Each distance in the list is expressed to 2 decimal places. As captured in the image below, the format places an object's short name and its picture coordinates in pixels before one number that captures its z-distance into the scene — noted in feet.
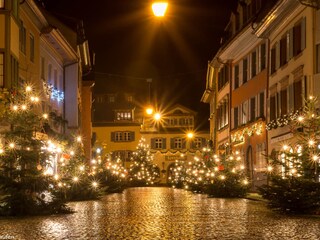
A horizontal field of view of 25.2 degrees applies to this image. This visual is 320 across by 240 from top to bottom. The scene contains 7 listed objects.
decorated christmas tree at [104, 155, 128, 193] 153.28
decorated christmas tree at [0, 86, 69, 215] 66.18
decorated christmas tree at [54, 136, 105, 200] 99.29
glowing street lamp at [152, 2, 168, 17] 45.34
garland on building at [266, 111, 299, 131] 105.87
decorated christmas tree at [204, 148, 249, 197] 116.57
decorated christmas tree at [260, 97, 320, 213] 66.33
